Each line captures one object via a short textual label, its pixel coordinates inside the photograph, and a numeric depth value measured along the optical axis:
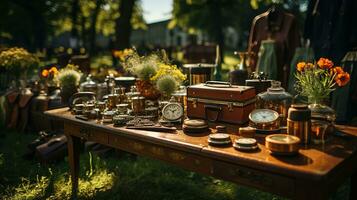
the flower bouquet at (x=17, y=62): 7.21
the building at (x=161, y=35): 68.12
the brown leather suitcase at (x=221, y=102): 2.94
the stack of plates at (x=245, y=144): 2.36
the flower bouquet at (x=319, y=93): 2.55
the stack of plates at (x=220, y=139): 2.49
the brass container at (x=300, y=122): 2.43
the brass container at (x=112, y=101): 3.77
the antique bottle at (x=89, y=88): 4.40
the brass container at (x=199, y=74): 3.78
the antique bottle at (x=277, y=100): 2.90
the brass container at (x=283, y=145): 2.21
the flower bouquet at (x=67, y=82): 4.71
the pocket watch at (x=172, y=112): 3.18
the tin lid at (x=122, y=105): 3.48
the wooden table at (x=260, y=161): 2.05
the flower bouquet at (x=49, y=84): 6.73
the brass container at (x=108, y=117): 3.29
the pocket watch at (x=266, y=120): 2.72
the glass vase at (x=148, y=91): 3.83
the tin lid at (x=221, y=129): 2.76
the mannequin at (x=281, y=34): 5.96
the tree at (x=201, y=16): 24.70
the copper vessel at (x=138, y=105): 3.51
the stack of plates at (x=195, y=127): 2.84
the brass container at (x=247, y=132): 2.62
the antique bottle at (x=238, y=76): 3.54
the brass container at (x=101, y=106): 3.56
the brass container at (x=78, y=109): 3.67
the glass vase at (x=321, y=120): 2.53
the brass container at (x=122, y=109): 3.45
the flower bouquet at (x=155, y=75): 3.61
